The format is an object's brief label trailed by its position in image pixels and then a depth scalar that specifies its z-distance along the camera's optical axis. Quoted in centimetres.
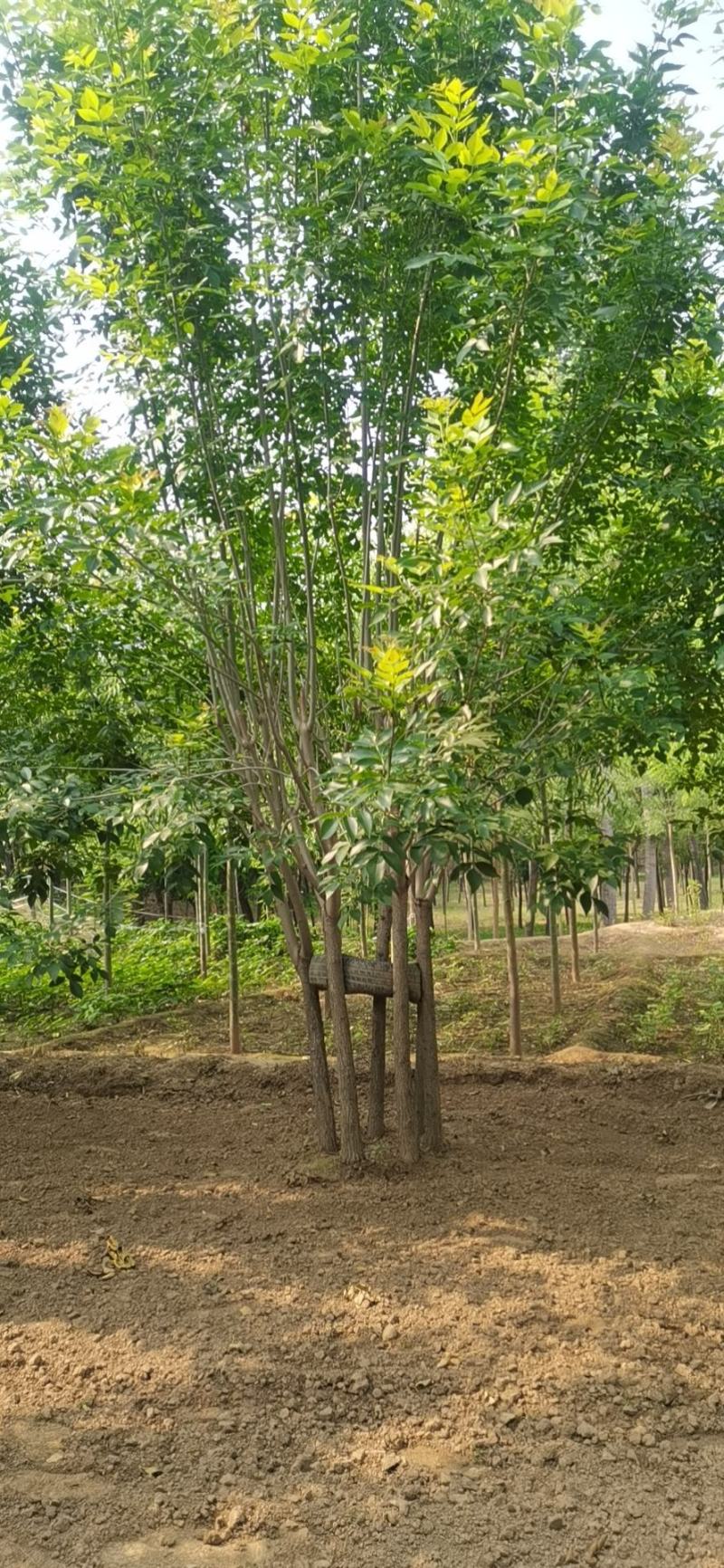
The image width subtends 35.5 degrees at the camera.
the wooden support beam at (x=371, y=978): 496
